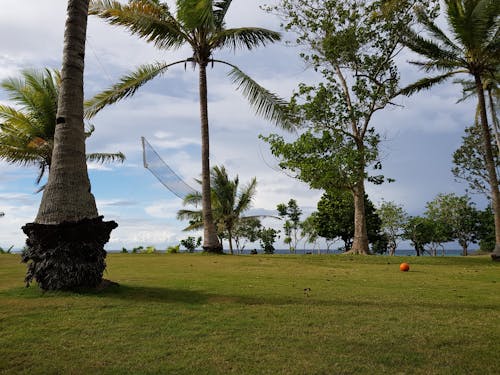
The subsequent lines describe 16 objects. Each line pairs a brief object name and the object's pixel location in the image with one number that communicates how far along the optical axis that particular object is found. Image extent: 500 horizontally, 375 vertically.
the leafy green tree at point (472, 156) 32.56
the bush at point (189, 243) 45.09
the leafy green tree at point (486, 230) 42.66
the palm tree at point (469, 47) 16.30
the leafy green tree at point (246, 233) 43.75
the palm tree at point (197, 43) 16.33
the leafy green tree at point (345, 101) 18.48
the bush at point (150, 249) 21.59
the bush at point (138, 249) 22.24
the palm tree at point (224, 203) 30.73
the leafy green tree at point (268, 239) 50.28
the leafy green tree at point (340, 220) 39.06
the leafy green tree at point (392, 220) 47.88
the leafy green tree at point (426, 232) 45.28
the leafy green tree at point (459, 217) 43.44
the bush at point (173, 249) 21.58
